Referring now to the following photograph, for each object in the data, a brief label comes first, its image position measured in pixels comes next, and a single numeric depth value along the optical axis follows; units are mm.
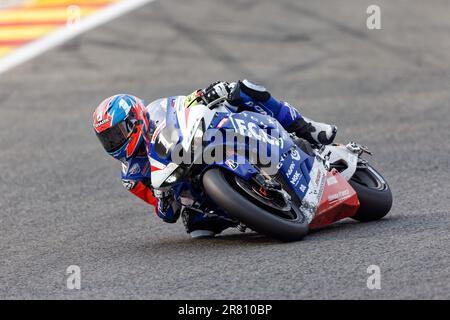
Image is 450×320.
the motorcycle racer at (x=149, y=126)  13195
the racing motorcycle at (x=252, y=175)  12586
